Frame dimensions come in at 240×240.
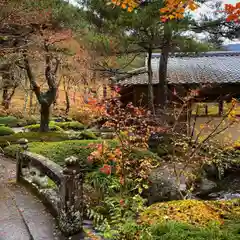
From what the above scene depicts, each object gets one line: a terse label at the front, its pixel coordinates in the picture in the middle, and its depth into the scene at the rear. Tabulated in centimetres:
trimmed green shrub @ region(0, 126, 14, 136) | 1405
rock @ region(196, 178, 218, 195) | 865
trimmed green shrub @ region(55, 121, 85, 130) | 1914
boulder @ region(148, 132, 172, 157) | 1140
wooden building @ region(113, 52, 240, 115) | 1255
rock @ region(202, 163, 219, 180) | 1002
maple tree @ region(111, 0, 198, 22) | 380
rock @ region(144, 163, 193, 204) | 722
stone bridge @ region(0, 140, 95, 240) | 369
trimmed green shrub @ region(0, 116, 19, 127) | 1952
